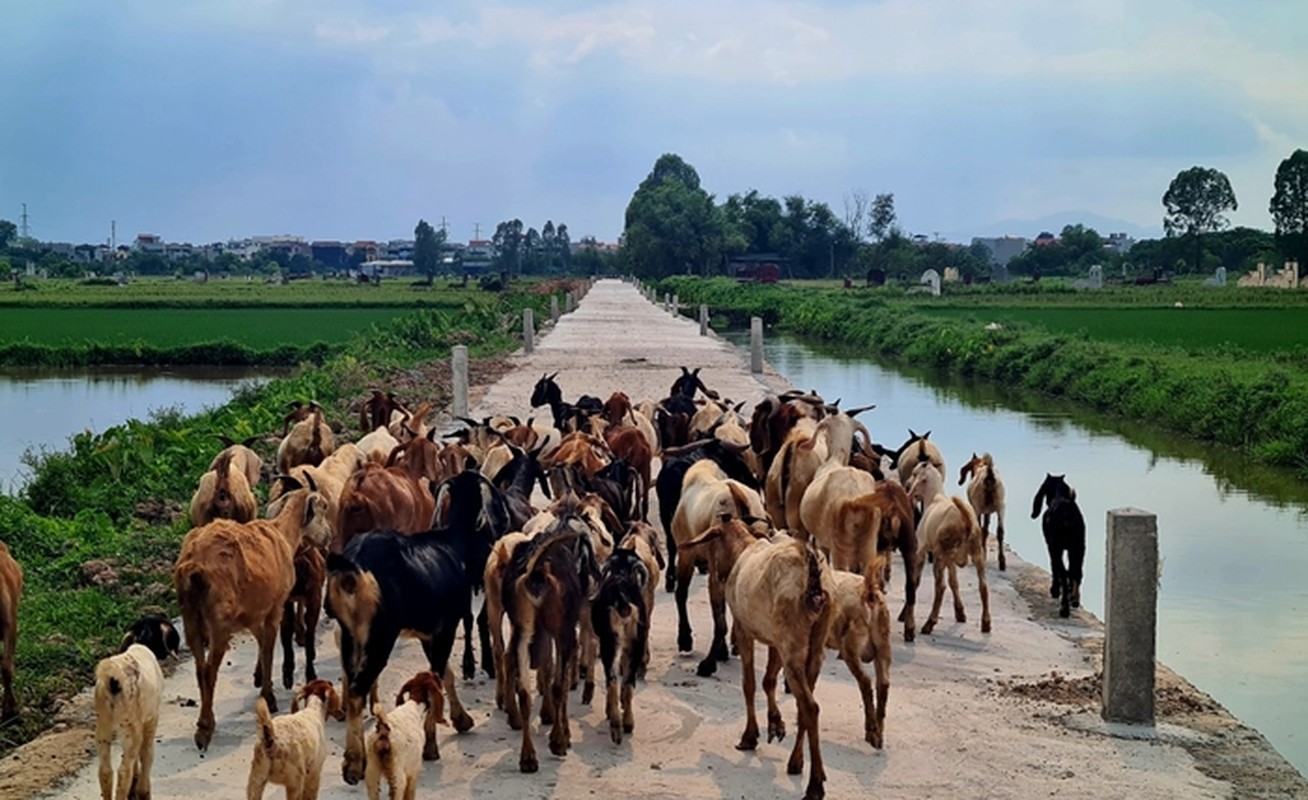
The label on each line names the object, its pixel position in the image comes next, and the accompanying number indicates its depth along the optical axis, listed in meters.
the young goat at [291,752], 6.27
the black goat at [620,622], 8.12
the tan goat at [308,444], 13.43
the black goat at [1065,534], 11.52
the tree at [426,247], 152.38
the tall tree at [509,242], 181.38
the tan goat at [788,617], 7.63
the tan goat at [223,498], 10.79
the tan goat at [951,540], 10.69
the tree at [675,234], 111.12
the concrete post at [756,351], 31.14
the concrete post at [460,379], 22.17
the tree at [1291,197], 85.38
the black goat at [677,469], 12.22
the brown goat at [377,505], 10.45
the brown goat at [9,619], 8.16
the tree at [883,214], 137.38
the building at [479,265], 184.50
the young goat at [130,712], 6.64
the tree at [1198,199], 119.50
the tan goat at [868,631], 8.11
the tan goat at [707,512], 9.64
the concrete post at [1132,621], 8.56
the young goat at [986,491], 12.60
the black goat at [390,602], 7.57
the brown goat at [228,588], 7.95
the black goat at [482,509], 9.26
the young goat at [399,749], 6.42
